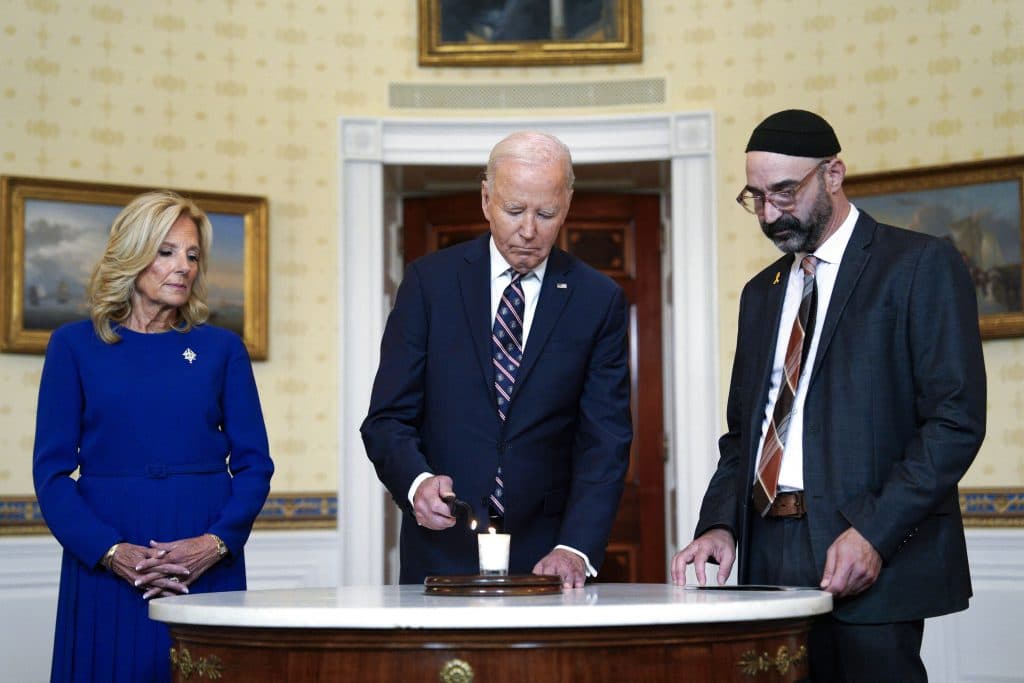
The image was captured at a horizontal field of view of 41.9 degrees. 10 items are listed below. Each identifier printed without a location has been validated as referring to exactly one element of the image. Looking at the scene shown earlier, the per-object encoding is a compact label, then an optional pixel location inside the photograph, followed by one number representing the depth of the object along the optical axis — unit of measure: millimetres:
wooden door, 7281
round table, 2348
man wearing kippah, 2959
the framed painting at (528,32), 6887
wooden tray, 2693
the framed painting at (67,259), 6078
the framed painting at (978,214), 6117
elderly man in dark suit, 3381
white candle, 2861
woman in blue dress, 3541
